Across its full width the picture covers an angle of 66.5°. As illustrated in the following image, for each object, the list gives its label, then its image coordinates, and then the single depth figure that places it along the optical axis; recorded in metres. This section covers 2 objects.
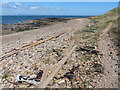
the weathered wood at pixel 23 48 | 6.68
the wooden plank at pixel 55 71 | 4.08
